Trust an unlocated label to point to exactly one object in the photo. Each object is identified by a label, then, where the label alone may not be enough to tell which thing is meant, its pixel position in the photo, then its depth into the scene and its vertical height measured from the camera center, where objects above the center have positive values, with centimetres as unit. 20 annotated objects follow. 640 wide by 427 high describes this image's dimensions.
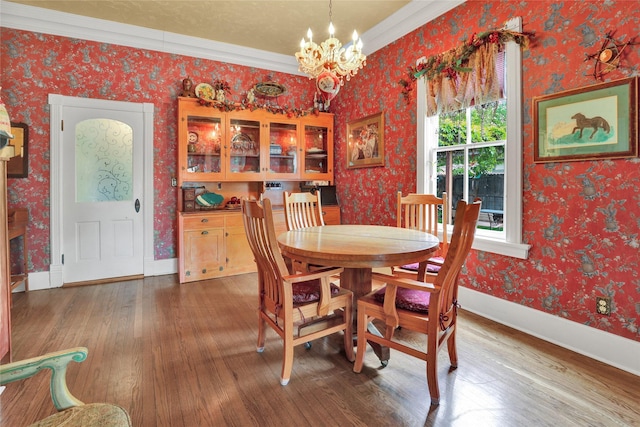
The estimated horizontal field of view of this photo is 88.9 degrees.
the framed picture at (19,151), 343 +63
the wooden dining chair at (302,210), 310 +0
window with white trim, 258 +48
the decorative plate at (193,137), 417 +94
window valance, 266 +125
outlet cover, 212 -63
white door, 375 +21
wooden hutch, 398 +57
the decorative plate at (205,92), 423 +155
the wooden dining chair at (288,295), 184 -53
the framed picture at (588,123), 199 +57
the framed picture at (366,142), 404 +90
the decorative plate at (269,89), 456 +173
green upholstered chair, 93 -59
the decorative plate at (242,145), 439 +89
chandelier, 257 +120
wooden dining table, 179 -23
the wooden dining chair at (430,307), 164 -54
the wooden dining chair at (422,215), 269 -5
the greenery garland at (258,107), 411 +138
